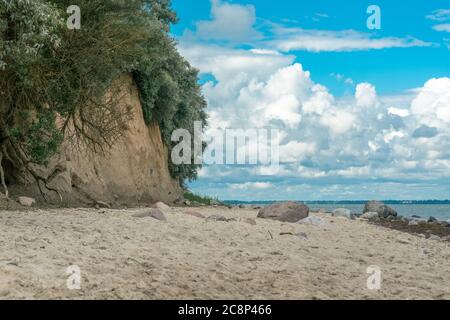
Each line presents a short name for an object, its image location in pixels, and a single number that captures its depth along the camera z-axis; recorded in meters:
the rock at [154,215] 14.34
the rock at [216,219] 15.54
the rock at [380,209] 36.89
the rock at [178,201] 31.79
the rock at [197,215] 16.11
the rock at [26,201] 18.88
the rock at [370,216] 32.40
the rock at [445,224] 26.99
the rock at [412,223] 27.50
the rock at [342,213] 30.04
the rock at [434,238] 20.78
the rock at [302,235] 13.59
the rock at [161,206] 20.21
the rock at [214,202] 37.64
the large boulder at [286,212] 18.14
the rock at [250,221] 15.55
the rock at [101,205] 21.70
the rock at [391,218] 32.95
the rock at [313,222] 17.09
